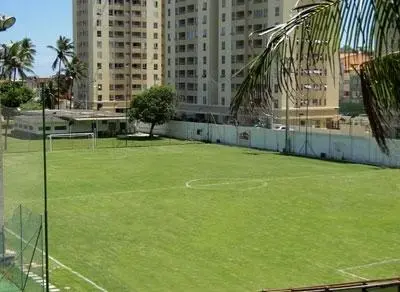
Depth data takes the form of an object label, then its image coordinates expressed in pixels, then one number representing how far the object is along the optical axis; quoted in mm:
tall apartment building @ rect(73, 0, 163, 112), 81062
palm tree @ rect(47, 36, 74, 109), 75500
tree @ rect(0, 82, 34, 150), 62500
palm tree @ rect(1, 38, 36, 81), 66250
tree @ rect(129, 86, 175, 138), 54344
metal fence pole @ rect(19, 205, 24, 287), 14329
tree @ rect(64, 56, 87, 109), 76000
